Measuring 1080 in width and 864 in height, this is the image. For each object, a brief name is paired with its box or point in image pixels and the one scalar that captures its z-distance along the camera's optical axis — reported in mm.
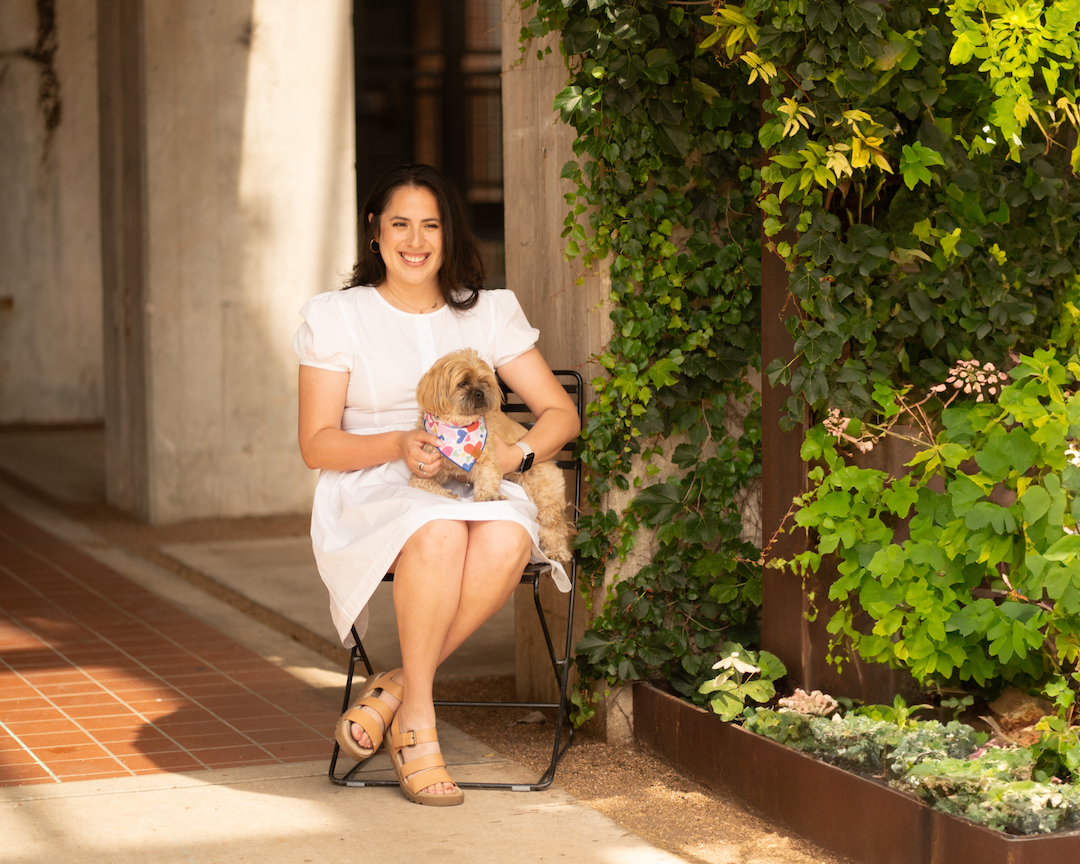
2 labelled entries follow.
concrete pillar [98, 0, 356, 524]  7496
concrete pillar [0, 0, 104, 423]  12852
